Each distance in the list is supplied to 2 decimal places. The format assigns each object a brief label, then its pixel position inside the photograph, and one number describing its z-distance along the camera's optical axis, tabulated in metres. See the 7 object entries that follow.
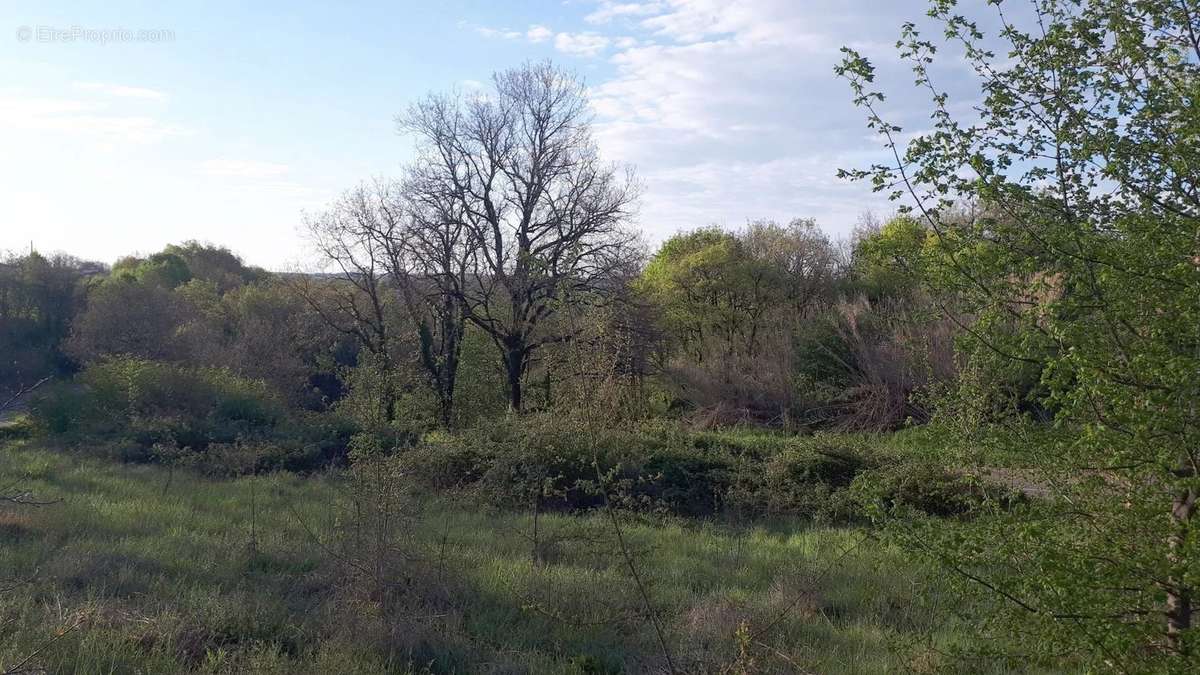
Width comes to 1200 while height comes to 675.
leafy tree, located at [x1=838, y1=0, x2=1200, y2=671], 4.05
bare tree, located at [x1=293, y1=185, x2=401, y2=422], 29.88
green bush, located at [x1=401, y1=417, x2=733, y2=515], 15.71
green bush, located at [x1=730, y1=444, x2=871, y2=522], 15.36
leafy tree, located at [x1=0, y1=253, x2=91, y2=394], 42.53
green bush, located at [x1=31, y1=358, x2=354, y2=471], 20.91
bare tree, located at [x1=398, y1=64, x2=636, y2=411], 28.83
